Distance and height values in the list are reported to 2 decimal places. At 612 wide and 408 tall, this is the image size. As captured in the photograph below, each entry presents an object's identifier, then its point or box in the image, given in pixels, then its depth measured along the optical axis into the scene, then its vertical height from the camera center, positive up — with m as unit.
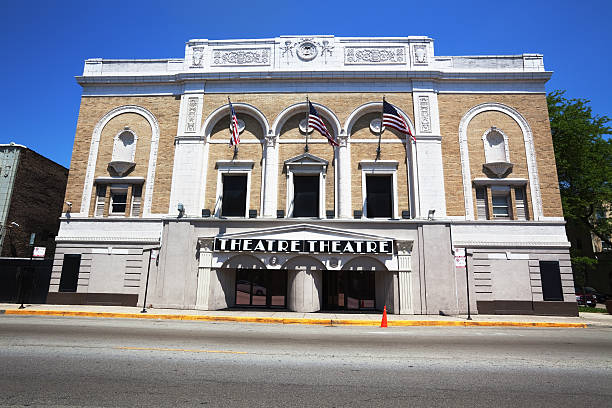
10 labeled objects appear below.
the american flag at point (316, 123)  18.31 +8.09
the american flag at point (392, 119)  17.86 +8.17
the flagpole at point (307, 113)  18.68 +9.09
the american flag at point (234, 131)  19.20 +8.09
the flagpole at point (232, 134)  19.24 +7.72
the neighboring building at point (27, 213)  19.34 +4.07
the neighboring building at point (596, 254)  38.91 +3.41
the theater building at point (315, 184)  17.94 +5.23
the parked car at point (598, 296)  34.16 -1.10
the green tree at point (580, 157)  25.53 +9.34
